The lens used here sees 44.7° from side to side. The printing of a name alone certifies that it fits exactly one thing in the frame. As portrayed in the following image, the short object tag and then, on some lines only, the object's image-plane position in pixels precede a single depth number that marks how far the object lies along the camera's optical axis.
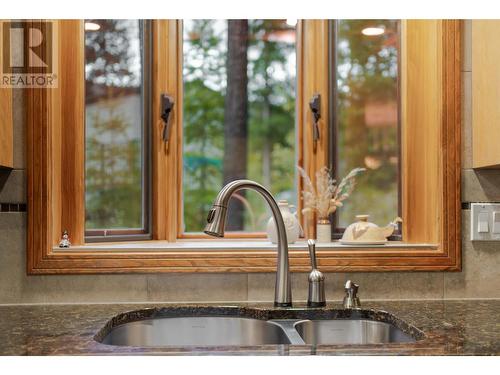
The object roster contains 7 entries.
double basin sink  1.70
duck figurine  1.96
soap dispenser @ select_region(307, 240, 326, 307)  1.77
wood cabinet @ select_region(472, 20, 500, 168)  1.73
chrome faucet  1.63
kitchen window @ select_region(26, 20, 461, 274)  1.89
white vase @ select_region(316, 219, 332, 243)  2.07
